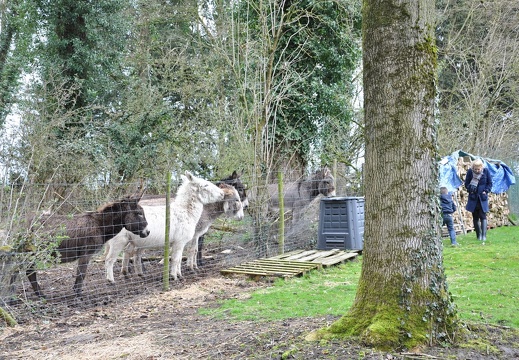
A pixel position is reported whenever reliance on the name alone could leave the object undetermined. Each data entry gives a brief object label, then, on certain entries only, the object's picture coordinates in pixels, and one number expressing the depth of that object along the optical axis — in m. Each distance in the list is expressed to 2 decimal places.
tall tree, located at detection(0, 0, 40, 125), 16.23
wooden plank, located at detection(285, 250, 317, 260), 10.83
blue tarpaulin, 14.37
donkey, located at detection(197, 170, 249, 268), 11.72
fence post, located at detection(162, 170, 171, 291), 8.63
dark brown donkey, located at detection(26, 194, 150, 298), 7.62
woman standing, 13.03
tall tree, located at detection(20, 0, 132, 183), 14.21
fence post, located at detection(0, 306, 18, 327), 6.48
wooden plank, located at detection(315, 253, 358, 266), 10.17
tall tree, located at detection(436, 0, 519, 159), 20.38
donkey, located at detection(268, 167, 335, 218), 13.78
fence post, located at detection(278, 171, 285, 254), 11.44
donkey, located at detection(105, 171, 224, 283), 8.95
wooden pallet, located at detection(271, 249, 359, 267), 10.47
